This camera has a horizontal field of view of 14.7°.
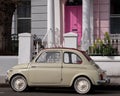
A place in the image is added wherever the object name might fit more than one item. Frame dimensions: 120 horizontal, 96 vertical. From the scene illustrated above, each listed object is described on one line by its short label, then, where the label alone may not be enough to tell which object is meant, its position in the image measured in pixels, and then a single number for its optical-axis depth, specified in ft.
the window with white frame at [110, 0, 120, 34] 82.69
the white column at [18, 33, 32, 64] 72.49
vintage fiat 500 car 54.60
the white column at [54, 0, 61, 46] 82.17
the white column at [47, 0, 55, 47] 78.33
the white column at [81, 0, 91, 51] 76.28
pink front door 84.02
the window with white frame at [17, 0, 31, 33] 87.92
